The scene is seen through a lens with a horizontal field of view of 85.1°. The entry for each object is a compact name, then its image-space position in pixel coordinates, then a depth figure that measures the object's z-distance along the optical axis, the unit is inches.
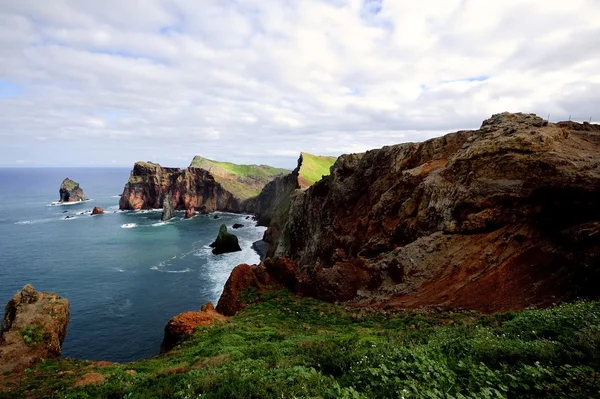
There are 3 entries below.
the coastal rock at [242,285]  1232.8
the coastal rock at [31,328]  839.7
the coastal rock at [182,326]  963.4
